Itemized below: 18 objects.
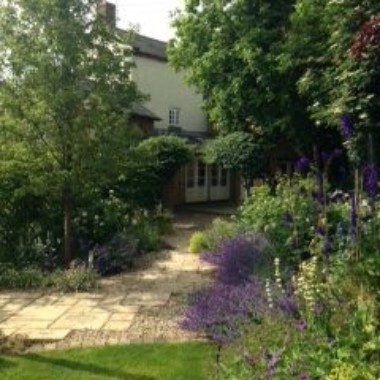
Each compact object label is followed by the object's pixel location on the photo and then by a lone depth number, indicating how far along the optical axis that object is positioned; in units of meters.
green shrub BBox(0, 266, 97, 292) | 11.22
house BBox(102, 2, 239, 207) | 31.44
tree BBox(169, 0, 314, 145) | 20.77
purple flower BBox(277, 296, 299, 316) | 6.70
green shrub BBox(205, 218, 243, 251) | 13.19
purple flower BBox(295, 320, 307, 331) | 5.83
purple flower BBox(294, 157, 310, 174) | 8.29
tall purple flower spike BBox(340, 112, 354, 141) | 6.52
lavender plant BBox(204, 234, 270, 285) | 10.09
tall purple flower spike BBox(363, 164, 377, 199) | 6.48
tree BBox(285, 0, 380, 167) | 8.18
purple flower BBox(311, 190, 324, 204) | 7.77
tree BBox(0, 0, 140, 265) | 12.29
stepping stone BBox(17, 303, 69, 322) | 9.37
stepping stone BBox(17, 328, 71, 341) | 8.32
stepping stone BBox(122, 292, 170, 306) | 10.13
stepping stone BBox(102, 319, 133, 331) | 8.74
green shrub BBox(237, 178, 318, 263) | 9.94
